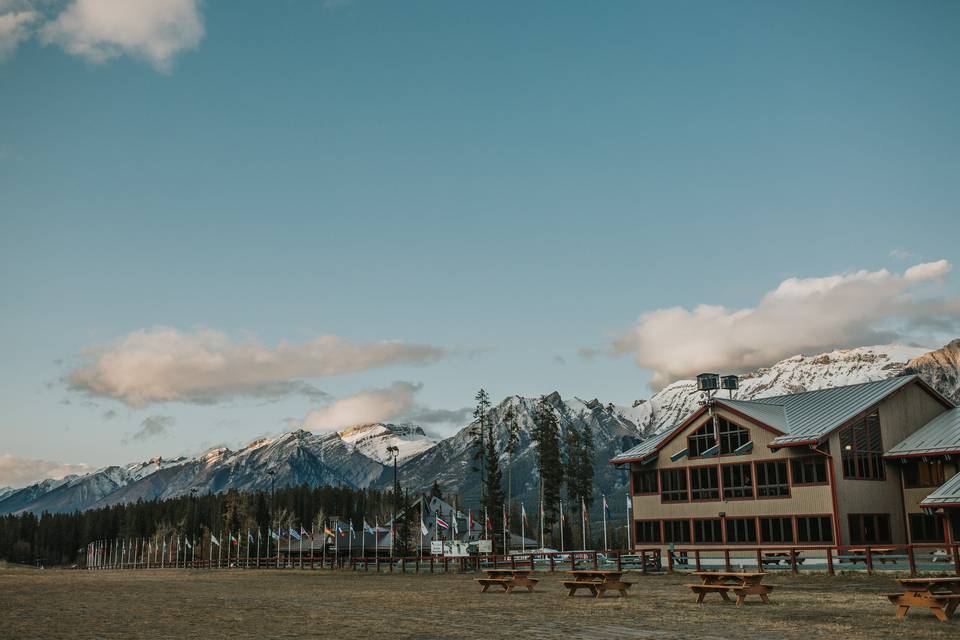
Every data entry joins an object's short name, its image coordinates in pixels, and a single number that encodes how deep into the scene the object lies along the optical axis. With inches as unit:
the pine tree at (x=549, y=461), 4382.4
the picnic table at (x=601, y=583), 1112.2
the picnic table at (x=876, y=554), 1507.1
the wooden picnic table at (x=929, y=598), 773.9
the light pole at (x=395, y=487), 3163.9
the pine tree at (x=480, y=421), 4232.3
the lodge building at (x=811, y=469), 1966.0
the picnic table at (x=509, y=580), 1248.8
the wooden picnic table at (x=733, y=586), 974.4
